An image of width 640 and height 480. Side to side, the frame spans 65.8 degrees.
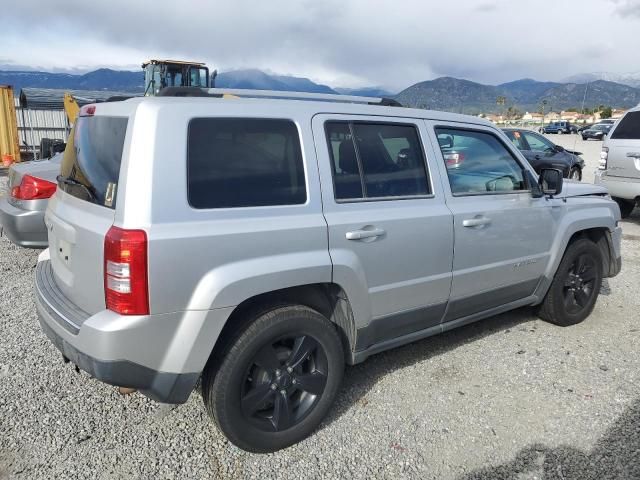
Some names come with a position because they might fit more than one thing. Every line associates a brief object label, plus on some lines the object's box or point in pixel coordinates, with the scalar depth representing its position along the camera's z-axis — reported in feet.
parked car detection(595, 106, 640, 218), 26.55
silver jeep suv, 7.47
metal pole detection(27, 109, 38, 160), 49.10
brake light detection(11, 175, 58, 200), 16.88
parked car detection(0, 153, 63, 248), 16.65
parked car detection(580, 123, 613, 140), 137.90
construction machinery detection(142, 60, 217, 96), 56.59
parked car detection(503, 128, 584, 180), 39.81
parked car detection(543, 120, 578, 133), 186.13
